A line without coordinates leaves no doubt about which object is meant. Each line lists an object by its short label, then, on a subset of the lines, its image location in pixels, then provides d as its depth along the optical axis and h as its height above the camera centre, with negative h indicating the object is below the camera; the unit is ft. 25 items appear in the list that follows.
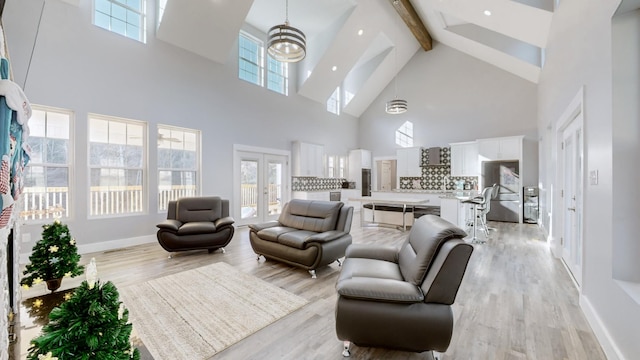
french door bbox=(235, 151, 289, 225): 22.09 -0.57
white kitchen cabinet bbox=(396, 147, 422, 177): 30.48 +2.14
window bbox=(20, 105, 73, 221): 13.16 +0.65
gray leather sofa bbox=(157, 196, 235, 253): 13.38 -2.46
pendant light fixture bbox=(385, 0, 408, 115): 22.43 +6.41
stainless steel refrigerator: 24.21 -0.97
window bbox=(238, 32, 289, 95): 22.16 +10.20
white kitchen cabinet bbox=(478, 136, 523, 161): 24.49 +3.05
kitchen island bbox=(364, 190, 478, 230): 18.71 -1.76
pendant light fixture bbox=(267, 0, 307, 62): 12.21 +6.56
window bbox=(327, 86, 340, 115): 31.63 +9.41
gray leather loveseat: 10.80 -2.46
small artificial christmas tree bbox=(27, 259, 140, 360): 3.22 -1.95
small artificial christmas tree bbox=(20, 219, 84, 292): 7.61 -2.36
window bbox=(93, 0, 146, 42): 15.01 +9.75
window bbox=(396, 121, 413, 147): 31.86 +5.56
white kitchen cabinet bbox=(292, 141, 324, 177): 26.40 +2.17
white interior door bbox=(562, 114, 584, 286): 10.43 -0.82
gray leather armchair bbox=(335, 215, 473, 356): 5.54 -2.70
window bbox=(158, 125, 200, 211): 17.58 +1.13
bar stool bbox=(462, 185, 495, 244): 16.80 -1.72
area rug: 6.53 -4.04
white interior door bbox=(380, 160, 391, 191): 36.62 +0.65
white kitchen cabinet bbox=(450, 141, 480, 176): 26.76 +2.16
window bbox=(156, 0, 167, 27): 16.74 +11.08
